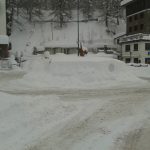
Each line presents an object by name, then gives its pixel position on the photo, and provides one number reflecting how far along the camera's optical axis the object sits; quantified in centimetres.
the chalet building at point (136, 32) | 4869
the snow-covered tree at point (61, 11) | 6912
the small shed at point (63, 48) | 5341
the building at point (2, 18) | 4859
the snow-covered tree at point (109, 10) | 6938
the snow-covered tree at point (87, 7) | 7401
